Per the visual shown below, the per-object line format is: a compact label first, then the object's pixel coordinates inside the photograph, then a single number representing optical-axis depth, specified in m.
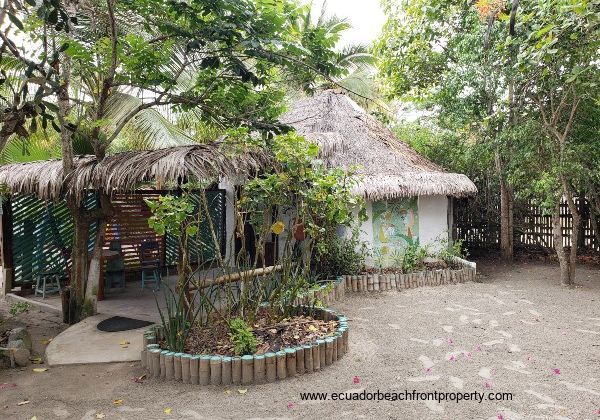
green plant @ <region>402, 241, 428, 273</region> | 8.41
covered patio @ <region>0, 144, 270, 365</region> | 5.16
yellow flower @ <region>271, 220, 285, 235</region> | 4.61
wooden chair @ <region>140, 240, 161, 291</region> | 8.23
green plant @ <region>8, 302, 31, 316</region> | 6.57
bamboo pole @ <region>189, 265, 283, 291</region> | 4.80
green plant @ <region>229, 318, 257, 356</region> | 4.15
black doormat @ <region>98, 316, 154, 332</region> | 5.66
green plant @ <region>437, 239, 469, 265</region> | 8.88
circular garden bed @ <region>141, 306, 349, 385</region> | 3.98
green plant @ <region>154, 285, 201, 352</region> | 4.29
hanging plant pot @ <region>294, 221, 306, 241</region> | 5.28
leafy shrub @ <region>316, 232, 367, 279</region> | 7.82
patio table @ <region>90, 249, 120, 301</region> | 7.28
